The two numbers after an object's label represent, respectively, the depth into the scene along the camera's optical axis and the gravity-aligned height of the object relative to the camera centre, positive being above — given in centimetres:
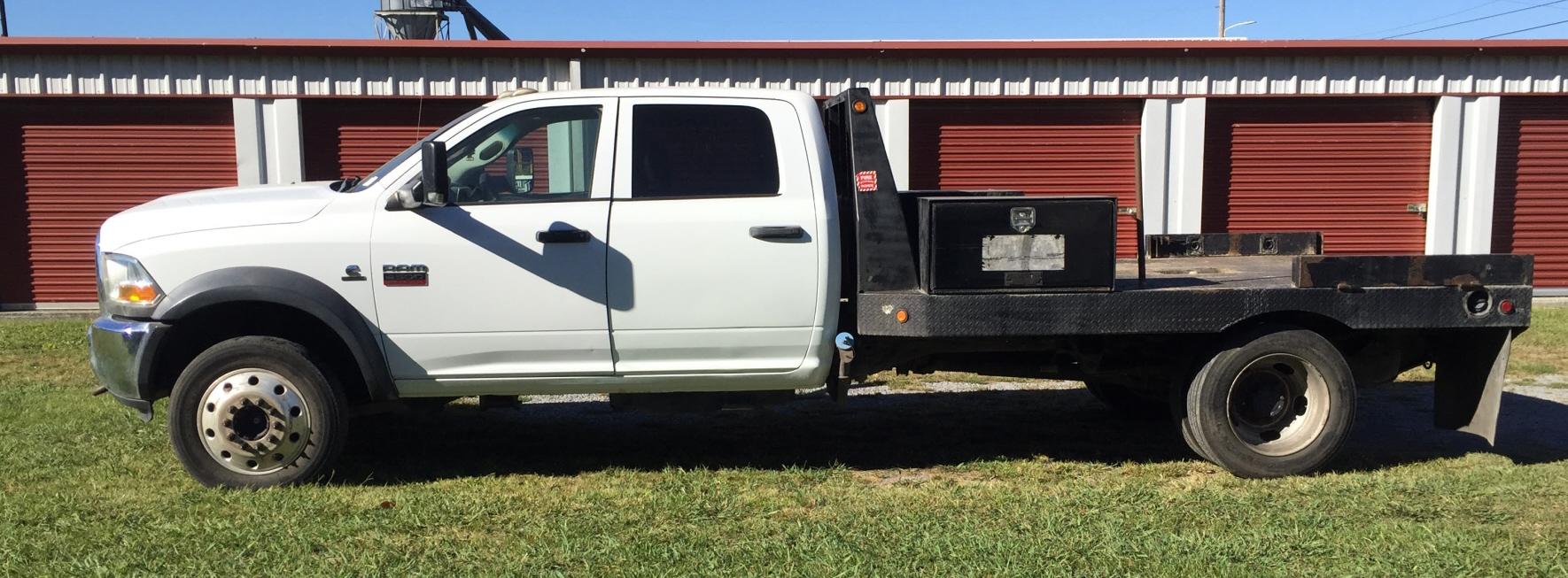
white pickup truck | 508 -37
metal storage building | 1270 +97
